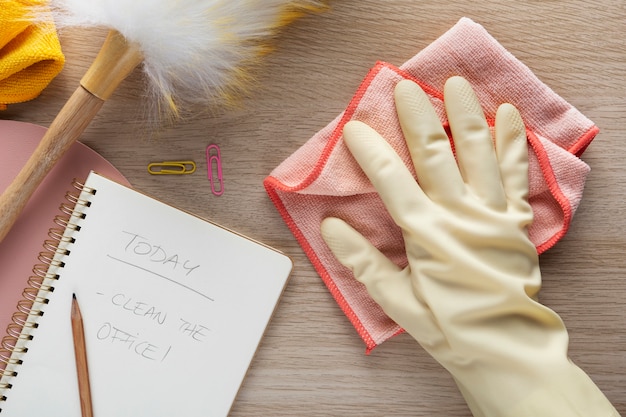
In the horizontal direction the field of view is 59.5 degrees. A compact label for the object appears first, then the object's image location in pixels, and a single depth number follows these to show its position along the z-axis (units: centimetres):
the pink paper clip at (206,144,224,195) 66
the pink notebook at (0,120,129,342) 65
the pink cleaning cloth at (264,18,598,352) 62
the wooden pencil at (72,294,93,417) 65
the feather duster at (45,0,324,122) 56
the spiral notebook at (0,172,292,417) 65
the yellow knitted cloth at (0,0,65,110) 60
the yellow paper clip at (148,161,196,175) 66
